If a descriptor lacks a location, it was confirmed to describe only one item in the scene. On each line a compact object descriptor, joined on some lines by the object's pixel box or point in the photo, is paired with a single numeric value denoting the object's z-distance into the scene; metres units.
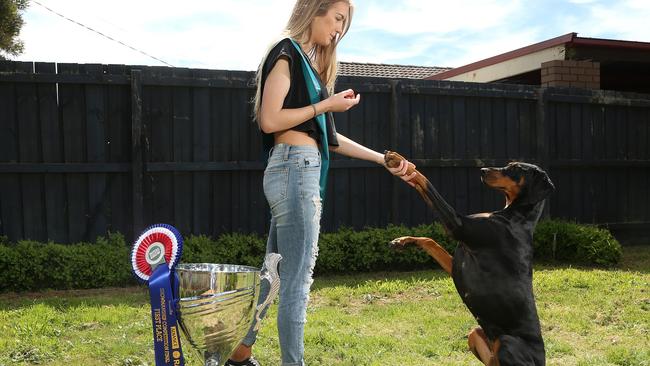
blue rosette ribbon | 2.36
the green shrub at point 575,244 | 7.72
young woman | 2.71
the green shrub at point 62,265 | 6.03
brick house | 9.58
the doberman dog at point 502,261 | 2.71
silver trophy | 2.42
